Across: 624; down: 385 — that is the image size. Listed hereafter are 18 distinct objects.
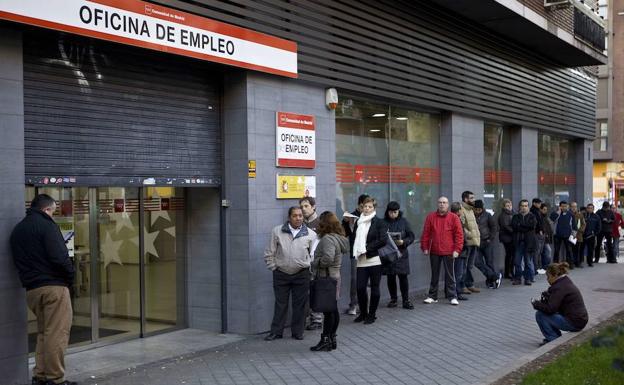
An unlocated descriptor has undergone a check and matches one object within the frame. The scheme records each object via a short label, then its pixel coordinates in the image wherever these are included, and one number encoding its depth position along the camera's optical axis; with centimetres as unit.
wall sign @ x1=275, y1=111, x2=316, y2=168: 962
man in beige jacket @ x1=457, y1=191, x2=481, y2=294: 1264
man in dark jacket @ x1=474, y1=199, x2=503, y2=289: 1345
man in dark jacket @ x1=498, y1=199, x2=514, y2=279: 1453
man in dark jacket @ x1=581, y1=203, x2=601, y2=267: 1853
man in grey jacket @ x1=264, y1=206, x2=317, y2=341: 873
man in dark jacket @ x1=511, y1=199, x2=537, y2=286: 1406
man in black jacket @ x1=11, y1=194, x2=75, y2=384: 636
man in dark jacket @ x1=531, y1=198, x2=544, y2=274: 1482
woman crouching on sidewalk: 815
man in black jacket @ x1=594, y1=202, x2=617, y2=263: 1916
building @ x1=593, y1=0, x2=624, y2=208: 4759
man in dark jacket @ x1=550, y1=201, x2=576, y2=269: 1744
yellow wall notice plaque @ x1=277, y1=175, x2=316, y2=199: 966
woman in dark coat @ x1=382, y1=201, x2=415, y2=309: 1104
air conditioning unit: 1603
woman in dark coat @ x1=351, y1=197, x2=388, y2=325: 986
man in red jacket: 1159
